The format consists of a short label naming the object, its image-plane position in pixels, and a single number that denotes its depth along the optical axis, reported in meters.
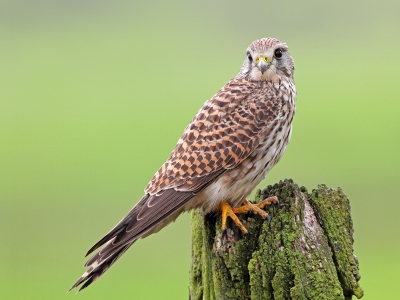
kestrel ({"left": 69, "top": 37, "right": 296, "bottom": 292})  11.28
